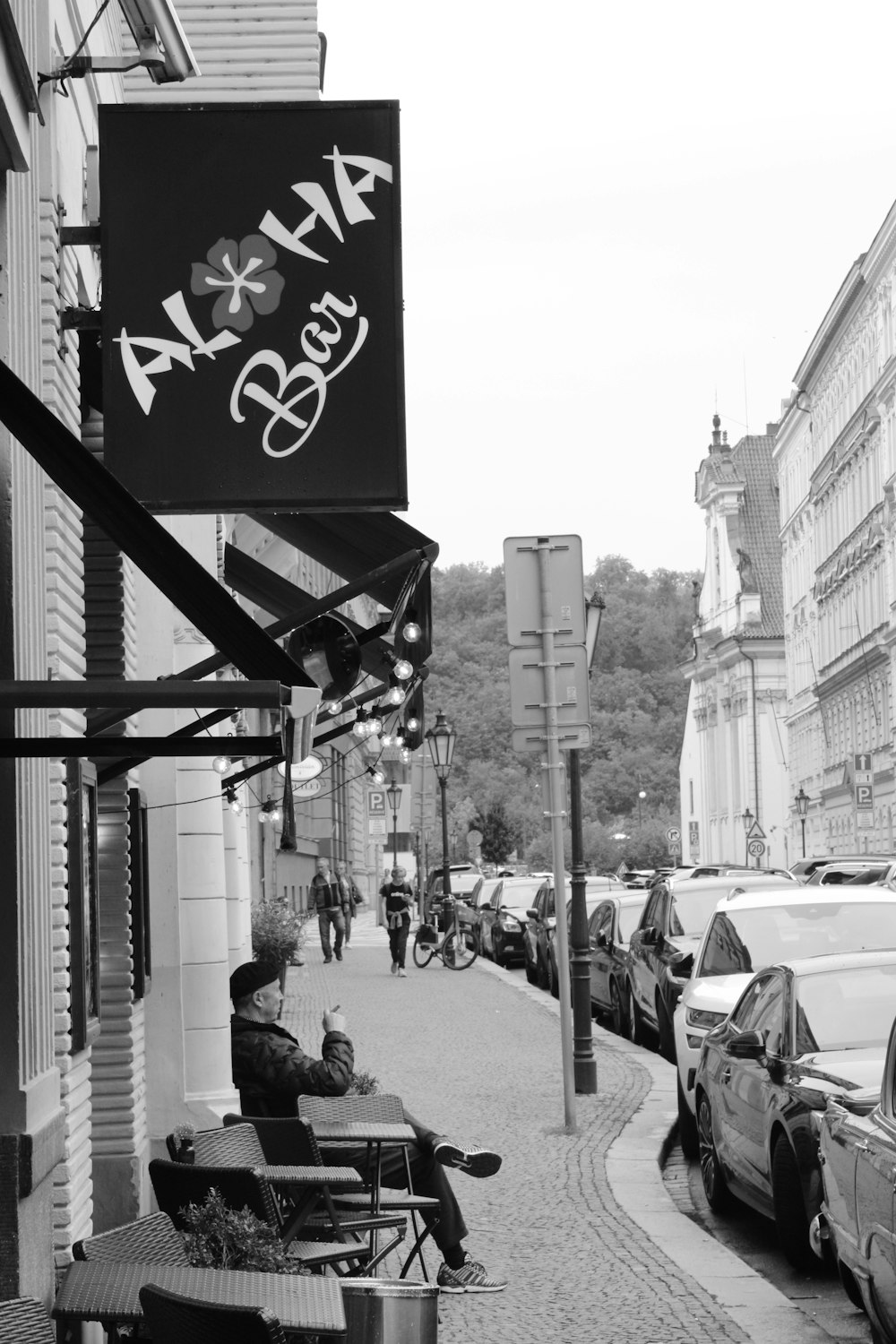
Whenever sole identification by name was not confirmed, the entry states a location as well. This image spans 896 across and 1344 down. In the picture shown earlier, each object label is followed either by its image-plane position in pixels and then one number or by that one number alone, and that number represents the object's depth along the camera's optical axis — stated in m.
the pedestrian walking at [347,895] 43.31
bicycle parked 36.50
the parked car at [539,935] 30.70
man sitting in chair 8.58
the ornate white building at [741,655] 101.38
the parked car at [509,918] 37.84
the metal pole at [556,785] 13.83
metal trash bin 5.54
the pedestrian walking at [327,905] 36.81
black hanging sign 6.61
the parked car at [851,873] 30.62
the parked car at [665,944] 19.12
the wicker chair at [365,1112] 8.10
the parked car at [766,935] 14.30
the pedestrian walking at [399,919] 33.88
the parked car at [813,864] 37.78
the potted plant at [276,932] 21.98
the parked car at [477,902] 42.90
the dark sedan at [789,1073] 9.01
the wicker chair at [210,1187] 6.02
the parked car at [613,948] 22.59
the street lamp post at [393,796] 48.16
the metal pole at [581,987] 16.27
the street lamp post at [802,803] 82.81
